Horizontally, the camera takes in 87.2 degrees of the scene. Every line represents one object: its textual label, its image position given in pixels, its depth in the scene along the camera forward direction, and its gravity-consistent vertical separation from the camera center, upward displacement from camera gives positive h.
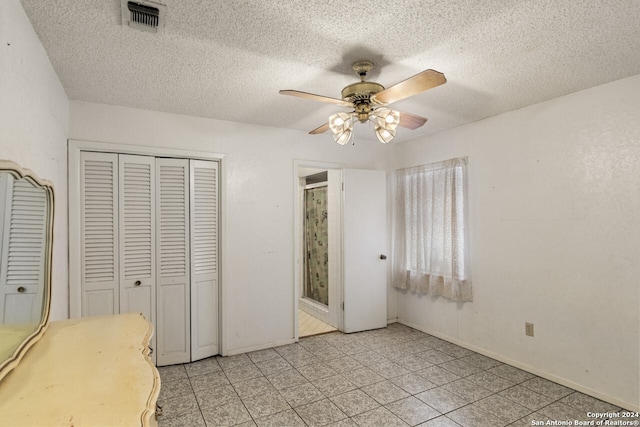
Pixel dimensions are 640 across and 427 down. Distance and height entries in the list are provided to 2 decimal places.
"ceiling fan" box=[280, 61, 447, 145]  1.97 +0.76
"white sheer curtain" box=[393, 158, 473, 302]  3.54 -0.10
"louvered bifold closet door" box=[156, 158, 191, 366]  3.14 -0.33
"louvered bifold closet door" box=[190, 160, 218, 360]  3.27 -0.32
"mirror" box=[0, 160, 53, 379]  1.17 -0.13
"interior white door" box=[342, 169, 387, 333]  4.04 -0.31
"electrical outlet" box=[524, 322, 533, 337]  2.97 -0.96
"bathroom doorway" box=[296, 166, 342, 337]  4.23 -0.40
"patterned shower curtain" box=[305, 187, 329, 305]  4.82 -0.30
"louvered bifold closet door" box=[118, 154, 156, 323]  3.00 -0.06
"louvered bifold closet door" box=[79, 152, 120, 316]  2.86 -0.04
